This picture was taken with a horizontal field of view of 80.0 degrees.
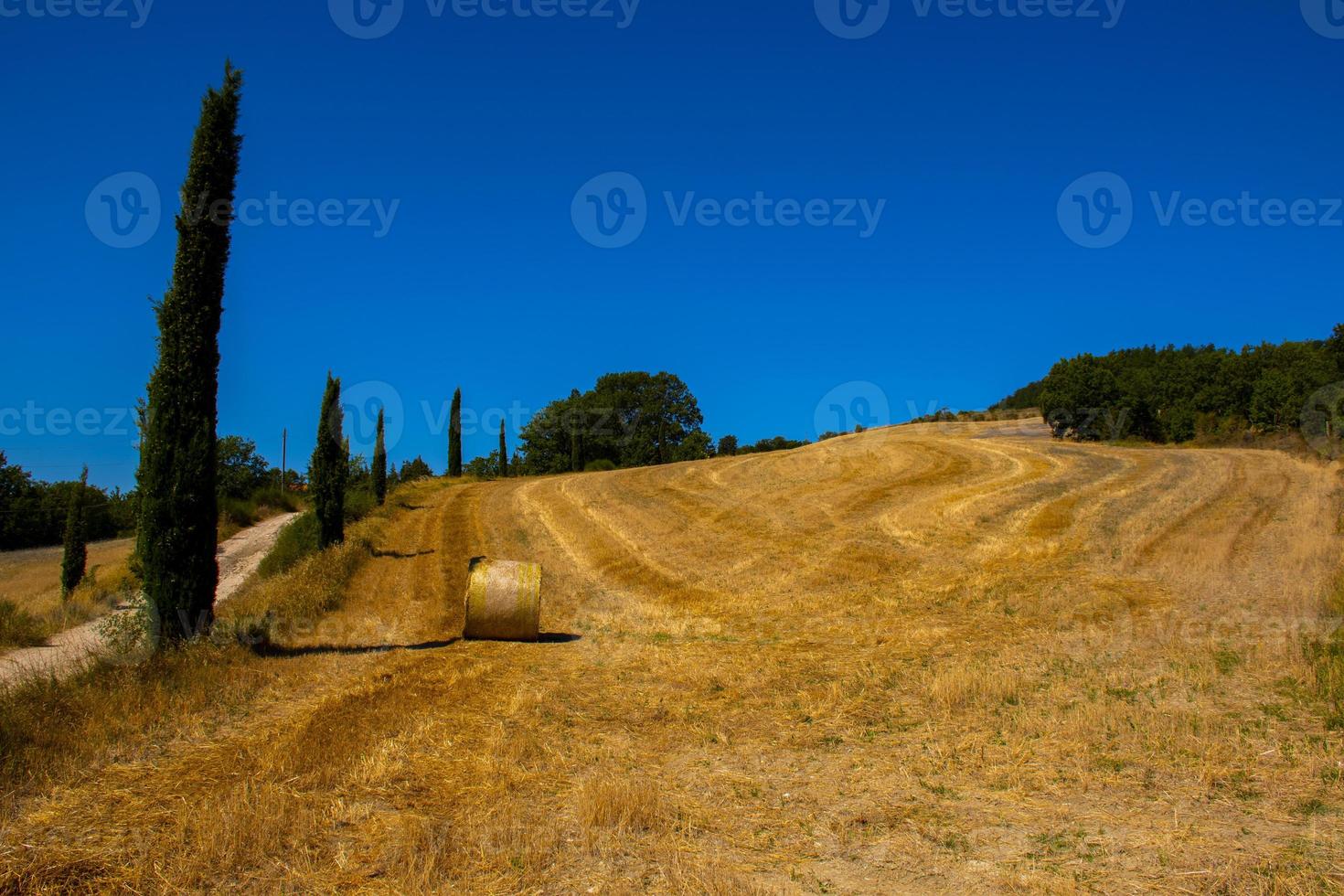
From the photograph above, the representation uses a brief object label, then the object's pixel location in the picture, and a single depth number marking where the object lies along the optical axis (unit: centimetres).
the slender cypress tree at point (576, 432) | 7206
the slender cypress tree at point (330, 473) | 2570
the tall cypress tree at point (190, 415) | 1194
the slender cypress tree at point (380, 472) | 3888
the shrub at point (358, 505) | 3503
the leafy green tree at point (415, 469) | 8646
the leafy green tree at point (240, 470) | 6241
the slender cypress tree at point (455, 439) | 5841
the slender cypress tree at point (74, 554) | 3188
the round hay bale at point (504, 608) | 1388
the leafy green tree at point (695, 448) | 8700
